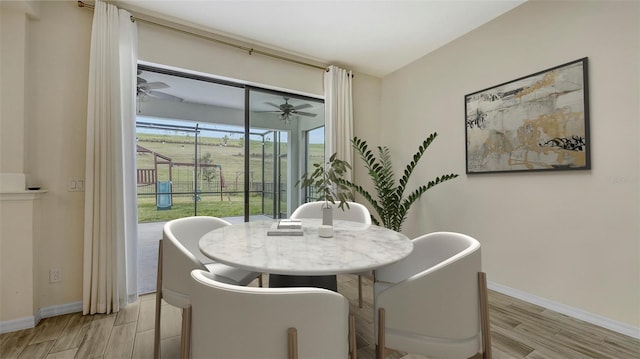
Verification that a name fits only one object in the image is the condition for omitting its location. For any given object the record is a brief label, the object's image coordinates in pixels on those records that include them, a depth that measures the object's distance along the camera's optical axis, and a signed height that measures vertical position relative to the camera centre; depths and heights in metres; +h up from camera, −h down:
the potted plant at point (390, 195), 3.09 -0.17
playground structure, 5.44 +0.07
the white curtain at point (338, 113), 3.52 +0.90
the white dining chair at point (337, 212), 2.54 -0.30
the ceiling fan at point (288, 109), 3.75 +1.02
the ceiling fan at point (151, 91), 3.53 +1.35
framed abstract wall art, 2.09 +0.50
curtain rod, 2.34 +1.52
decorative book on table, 1.64 -0.30
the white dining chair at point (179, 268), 1.38 -0.48
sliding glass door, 3.68 +0.54
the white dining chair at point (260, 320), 0.74 -0.39
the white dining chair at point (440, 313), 1.07 -0.54
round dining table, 1.04 -0.33
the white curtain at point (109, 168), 2.24 +0.12
